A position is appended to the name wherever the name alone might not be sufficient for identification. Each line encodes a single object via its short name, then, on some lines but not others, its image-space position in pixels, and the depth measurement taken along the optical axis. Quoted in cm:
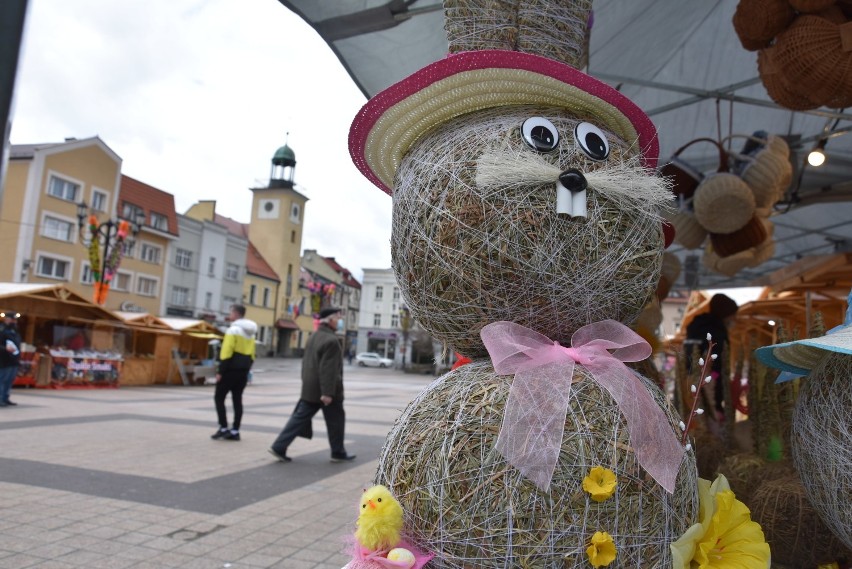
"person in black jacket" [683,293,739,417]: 534
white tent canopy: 443
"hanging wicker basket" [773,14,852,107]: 272
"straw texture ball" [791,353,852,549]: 174
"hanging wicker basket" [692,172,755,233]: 473
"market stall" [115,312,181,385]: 1653
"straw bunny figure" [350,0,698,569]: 152
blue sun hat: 172
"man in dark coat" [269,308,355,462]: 643
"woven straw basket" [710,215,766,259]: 525
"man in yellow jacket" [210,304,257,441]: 766
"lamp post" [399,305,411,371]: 4282
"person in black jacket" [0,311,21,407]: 1008
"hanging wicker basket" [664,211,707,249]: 534
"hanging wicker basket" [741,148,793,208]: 491
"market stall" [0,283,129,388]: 1352
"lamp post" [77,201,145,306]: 2116
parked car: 4722
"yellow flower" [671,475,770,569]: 165
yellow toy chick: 159
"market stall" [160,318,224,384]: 1788
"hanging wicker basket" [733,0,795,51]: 288
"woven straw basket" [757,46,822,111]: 296
